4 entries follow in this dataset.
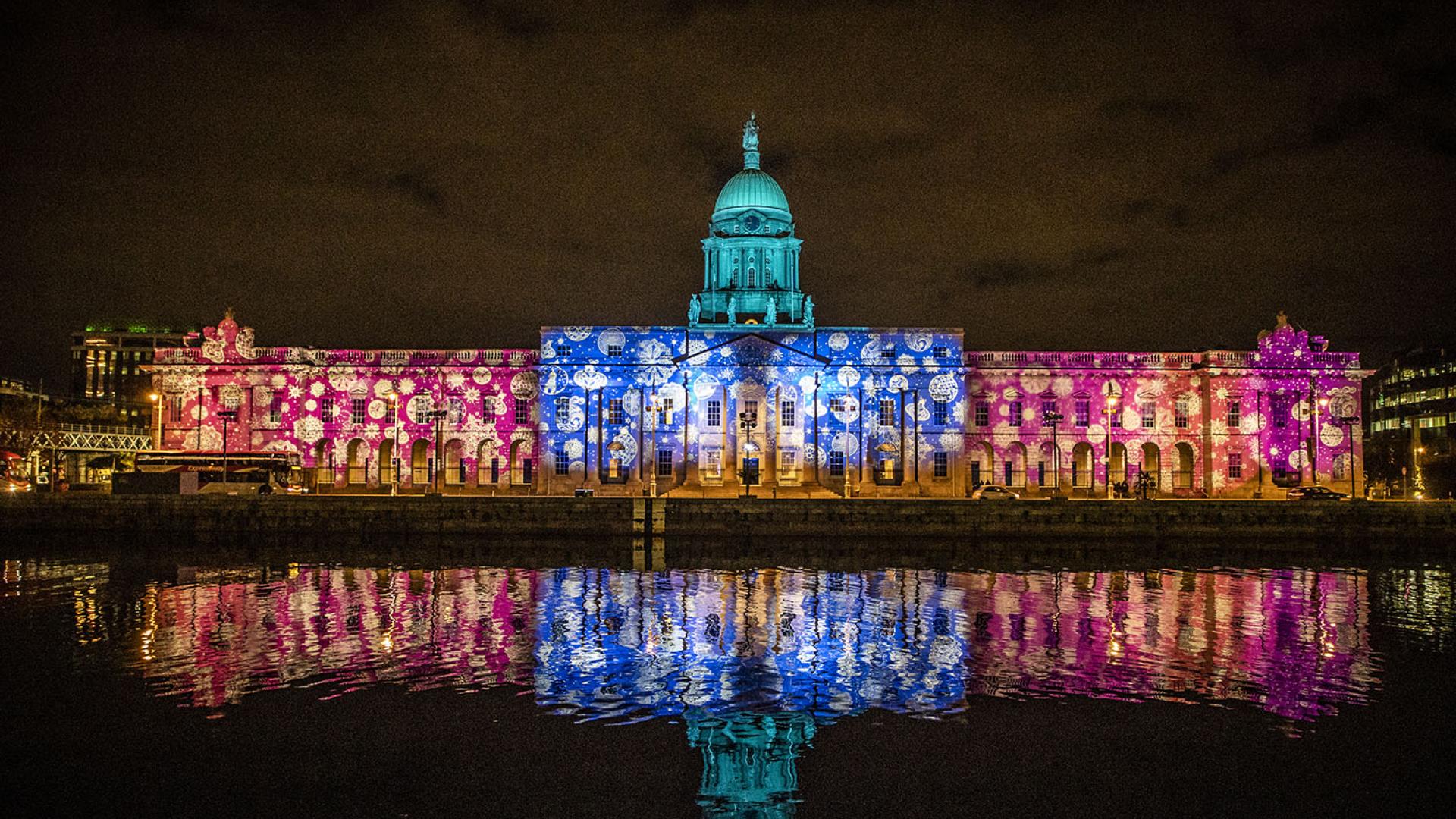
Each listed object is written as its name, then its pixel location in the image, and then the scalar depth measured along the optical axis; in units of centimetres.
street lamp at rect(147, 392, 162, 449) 6718
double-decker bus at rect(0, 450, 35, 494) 6631
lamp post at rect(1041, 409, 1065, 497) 6342
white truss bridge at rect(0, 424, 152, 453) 7138
